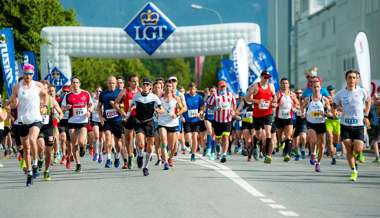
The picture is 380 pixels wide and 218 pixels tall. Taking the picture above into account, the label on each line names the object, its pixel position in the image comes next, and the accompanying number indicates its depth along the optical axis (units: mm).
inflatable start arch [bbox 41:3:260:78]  42656
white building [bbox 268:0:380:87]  57281
